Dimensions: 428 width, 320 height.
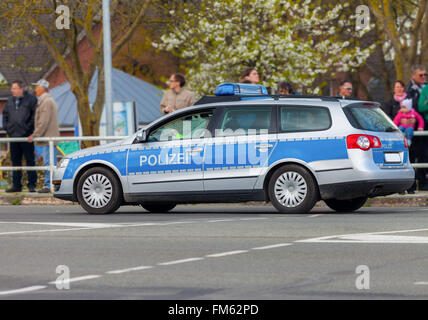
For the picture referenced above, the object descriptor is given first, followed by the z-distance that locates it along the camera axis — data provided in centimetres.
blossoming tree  3853
